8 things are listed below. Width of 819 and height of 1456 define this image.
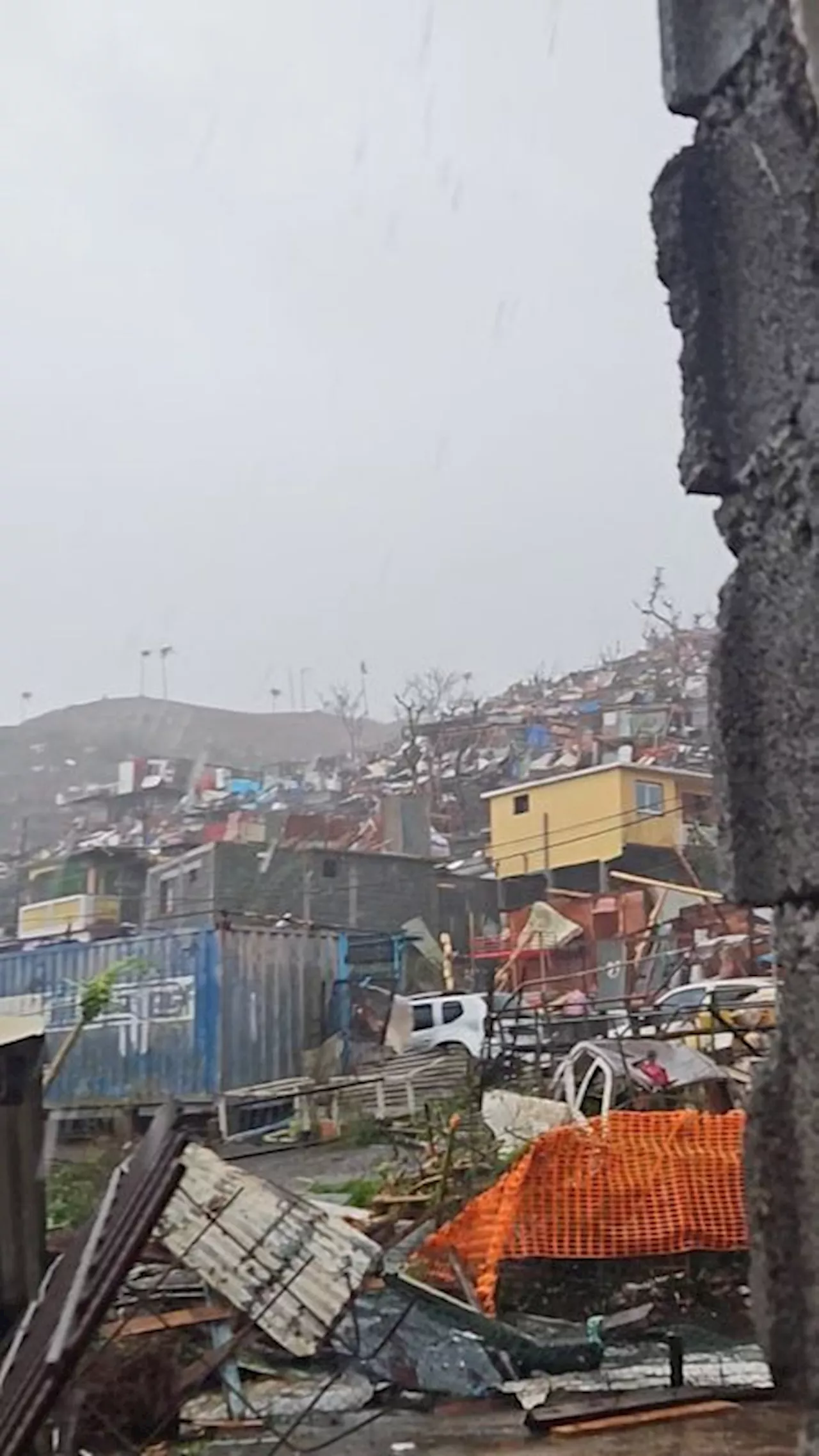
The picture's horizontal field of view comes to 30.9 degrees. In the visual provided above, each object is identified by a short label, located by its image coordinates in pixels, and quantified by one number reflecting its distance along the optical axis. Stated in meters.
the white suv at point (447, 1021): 18.17
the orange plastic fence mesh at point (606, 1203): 8.06
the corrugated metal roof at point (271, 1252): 6.60
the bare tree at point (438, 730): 37.12
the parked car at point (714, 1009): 12.29
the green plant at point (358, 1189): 10.23
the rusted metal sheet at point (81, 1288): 3.58
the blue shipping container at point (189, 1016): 16.88
